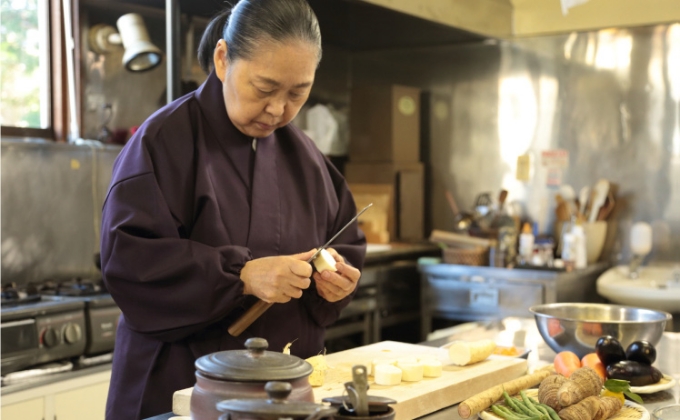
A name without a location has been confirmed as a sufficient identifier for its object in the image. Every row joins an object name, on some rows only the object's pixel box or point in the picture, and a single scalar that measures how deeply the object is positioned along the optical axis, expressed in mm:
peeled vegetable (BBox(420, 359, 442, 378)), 1670
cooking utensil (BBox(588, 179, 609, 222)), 4160
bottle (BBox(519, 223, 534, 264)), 4070
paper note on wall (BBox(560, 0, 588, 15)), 2578
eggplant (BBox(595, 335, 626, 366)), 1750
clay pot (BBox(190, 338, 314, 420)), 1093
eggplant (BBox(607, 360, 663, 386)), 1707
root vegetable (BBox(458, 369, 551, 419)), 1449
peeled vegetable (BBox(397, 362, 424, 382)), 1633
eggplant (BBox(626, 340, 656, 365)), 1750
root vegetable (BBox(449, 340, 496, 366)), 1774
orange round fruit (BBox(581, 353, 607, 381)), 1771
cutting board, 1530
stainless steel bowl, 1905
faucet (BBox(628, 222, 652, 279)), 4023
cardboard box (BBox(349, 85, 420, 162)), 4570
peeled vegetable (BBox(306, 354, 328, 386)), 1585
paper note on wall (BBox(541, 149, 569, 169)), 4367
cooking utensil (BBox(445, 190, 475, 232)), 4312
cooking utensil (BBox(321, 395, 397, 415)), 1114
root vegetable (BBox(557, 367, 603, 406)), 1434
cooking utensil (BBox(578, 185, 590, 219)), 4241
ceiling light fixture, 3455
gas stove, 2580
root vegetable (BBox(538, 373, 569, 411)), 1460
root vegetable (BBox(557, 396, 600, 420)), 1394
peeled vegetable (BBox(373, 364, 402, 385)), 1600
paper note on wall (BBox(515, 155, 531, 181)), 4484
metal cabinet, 3727
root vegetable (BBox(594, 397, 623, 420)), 1448
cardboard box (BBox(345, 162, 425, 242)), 4566
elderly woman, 1627
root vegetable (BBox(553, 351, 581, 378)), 1770
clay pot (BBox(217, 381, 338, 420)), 952
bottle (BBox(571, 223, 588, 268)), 3961
